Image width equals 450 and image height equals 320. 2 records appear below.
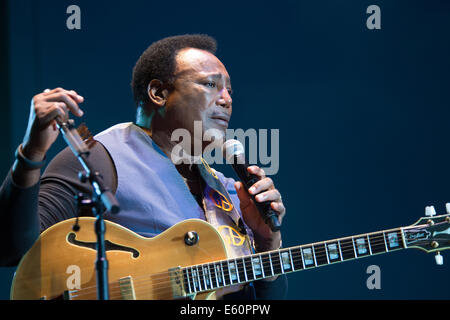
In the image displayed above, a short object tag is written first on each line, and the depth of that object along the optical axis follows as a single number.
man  5.22
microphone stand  5.10
